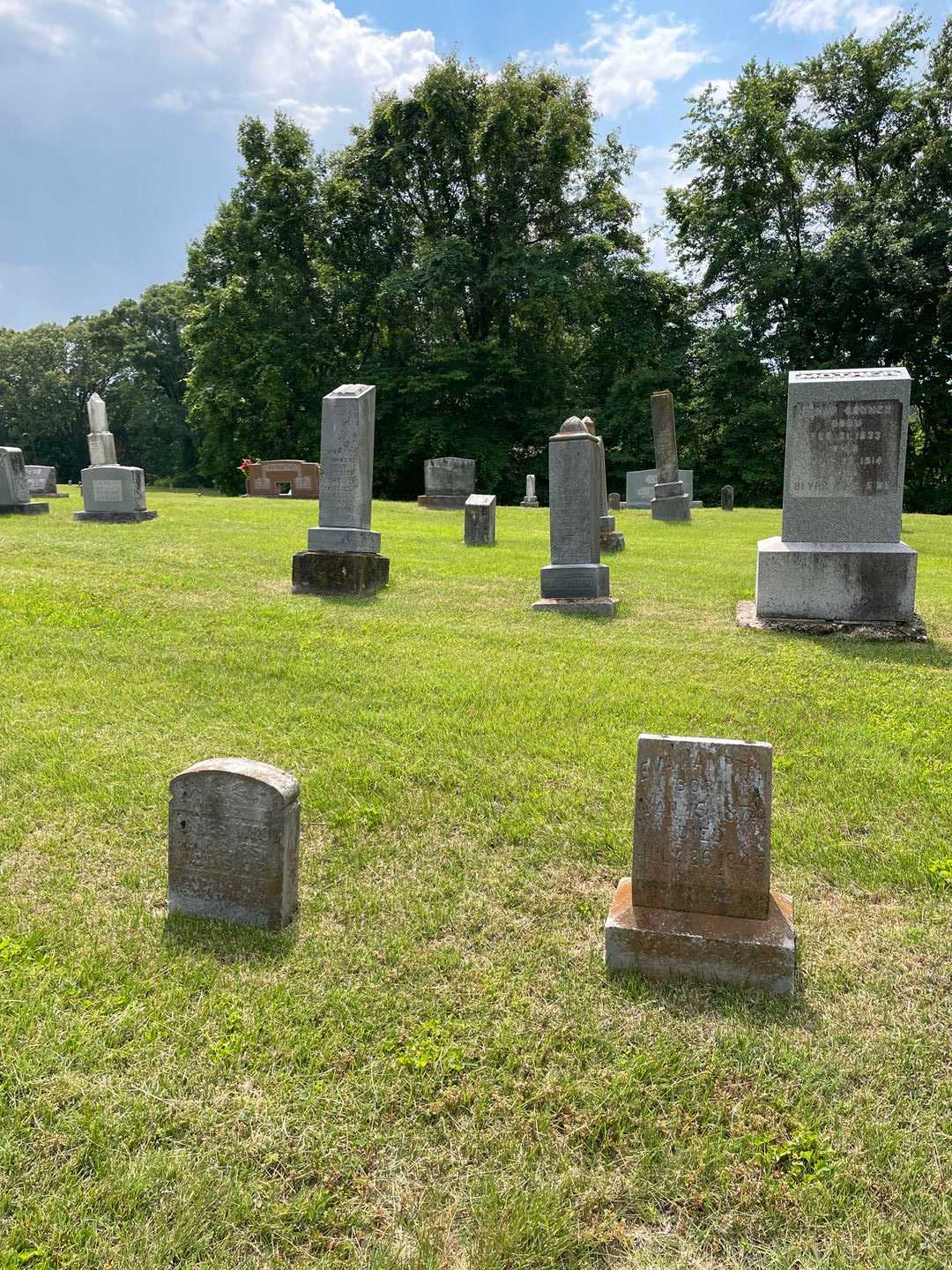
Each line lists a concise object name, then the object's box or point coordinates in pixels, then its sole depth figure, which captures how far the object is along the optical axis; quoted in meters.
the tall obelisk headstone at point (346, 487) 9.35
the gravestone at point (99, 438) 18.48
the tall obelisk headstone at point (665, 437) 20.16
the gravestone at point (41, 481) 22.14
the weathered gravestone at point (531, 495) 24.31
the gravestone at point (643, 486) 22.75
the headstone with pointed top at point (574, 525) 8.90
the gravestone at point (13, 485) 16.09
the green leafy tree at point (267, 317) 30.75
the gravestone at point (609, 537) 13.06
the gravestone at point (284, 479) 25.27
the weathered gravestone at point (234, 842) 2.97
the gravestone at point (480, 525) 13.81
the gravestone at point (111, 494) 16.14
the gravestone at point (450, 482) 21.81
